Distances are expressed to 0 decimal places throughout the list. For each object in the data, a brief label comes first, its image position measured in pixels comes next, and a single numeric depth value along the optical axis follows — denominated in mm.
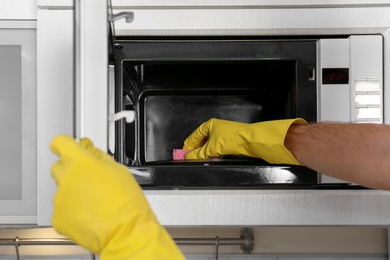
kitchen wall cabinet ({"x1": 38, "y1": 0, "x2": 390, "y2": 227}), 1710
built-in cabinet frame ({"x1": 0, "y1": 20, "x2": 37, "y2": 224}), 1751
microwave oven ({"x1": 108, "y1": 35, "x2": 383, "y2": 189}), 1671
